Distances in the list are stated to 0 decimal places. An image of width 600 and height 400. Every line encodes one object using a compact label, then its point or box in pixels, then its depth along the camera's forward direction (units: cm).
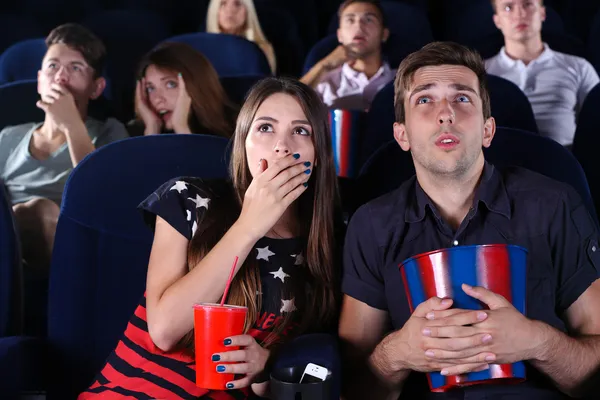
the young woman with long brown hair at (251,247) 100
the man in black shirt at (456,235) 96
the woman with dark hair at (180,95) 176
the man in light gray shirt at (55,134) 161
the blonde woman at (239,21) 277
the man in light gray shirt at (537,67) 207
